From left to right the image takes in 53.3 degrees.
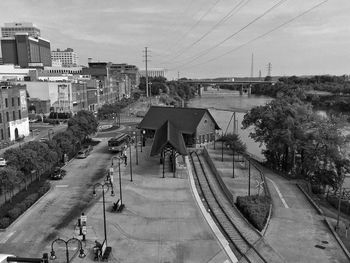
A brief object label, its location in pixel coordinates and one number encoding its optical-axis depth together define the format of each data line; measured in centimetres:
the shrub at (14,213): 2557
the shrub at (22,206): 2707
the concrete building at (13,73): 9738
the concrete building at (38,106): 8238
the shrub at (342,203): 3155
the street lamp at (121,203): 2742
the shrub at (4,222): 2427
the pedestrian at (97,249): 1994
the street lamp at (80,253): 1972
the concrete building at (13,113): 5525
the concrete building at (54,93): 8375
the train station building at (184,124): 4451
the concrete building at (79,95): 8734
